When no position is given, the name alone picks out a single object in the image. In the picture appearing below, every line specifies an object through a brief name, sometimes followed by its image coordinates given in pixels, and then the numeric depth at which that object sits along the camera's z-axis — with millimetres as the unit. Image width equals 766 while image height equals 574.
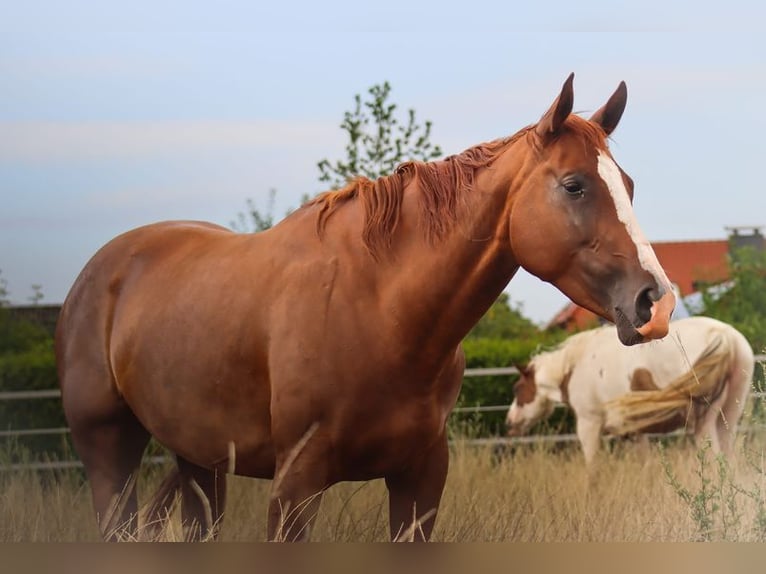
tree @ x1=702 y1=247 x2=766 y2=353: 26828
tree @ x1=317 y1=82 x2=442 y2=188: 16828
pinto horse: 17687
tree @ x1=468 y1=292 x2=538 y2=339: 28591
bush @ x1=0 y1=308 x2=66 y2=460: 18375
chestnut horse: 6660
